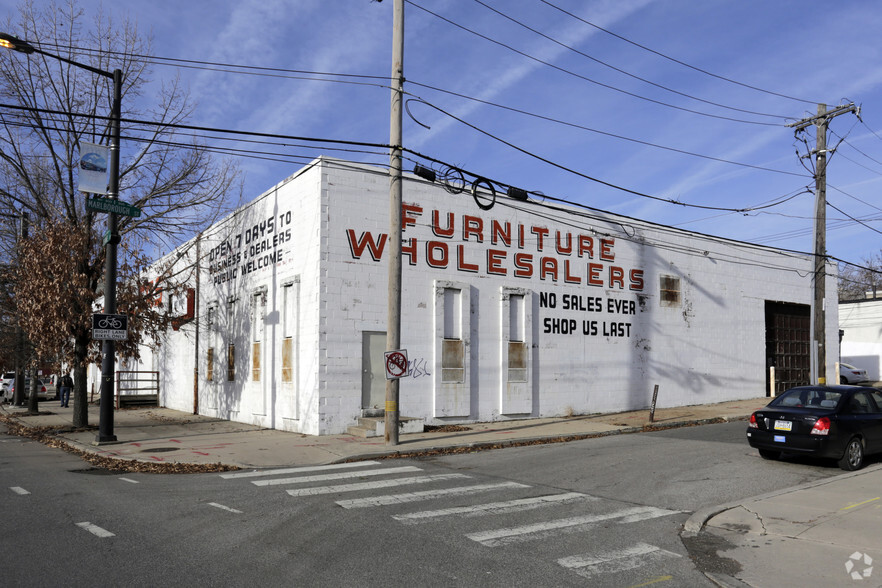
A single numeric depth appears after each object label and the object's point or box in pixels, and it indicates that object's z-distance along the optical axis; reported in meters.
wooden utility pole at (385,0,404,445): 15.10
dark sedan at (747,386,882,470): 12.05
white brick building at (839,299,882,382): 44.81
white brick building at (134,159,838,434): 17.89
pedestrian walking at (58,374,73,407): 31.19
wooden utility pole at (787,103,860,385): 23.67
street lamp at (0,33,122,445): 16.20
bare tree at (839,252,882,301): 73.00
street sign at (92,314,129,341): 15.89
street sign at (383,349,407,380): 14.75
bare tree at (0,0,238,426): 19.14
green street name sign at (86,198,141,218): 15.59
